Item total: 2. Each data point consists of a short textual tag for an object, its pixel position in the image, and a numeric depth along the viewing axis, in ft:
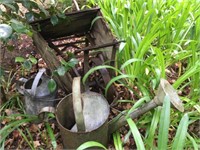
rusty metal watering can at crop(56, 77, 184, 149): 3.52
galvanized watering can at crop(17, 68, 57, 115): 4.71
